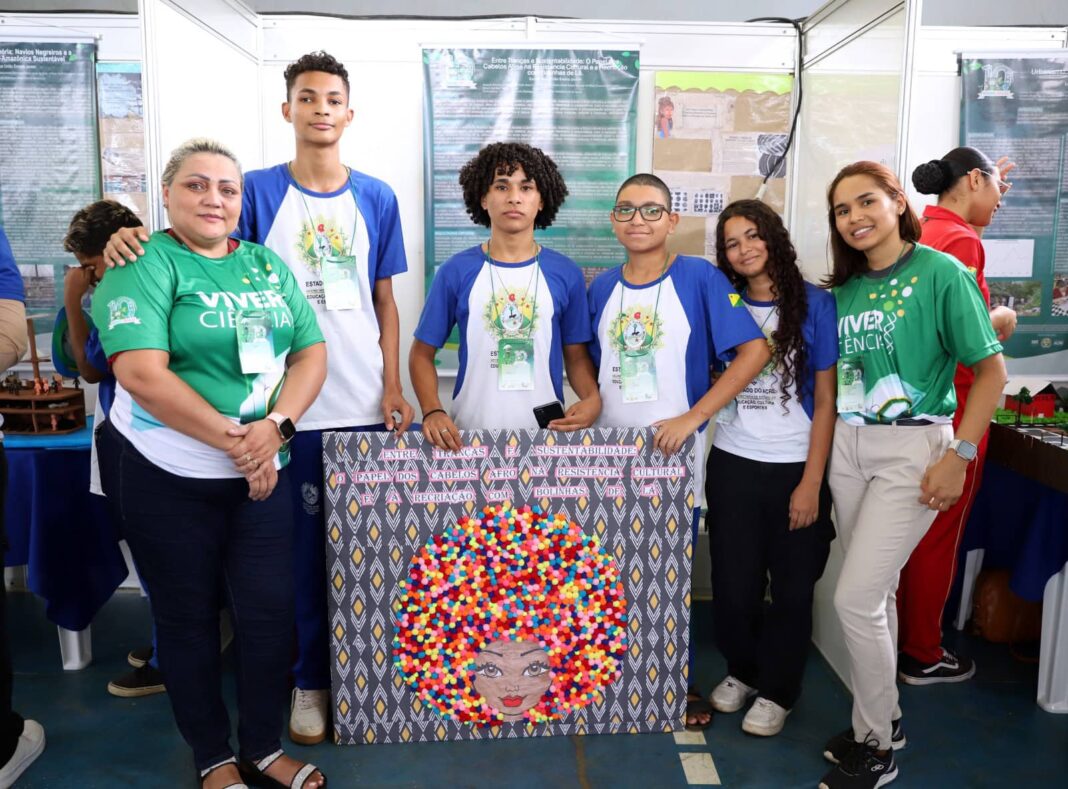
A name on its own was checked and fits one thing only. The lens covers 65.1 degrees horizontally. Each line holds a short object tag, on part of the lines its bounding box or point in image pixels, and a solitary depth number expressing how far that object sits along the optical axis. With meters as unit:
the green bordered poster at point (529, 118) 3.34
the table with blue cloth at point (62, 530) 2.82
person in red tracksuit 2.80
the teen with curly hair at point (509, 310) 2.43
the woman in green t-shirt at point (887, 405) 2.07
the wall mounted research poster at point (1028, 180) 3.53
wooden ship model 3.00
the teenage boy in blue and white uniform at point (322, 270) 2.38
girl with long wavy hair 2.31
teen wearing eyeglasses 2.33
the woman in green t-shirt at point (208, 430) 1.87
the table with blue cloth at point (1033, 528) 2.70
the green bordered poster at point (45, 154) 3.41
